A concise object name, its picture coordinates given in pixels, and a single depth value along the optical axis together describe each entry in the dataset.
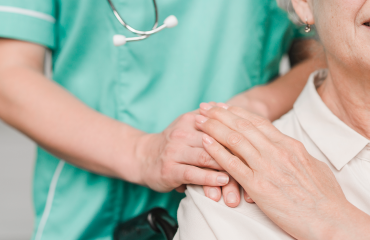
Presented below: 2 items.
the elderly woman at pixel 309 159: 0.89
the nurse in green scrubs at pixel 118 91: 1.00
